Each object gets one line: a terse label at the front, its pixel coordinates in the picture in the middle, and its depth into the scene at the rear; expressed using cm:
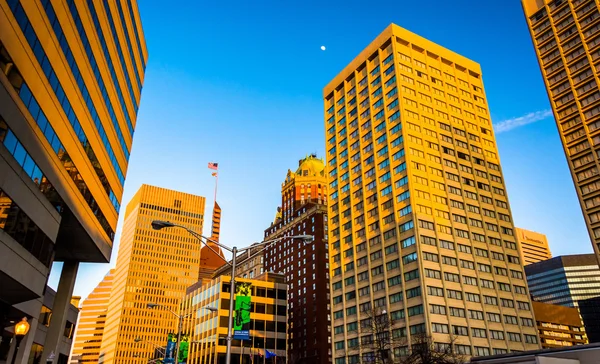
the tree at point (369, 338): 8706
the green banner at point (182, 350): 4441
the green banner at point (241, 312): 2362
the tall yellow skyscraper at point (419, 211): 8906
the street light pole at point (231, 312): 2108
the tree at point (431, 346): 6647
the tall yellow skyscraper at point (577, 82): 10031
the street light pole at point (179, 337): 4406
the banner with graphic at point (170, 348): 4978
